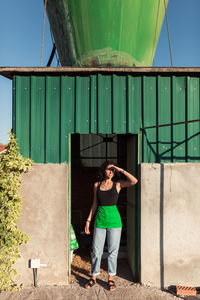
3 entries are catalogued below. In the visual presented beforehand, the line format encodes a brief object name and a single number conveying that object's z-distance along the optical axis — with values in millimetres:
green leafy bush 3689
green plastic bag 4608
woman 3699
